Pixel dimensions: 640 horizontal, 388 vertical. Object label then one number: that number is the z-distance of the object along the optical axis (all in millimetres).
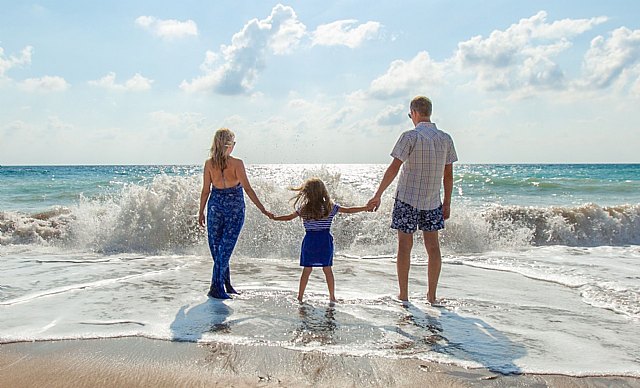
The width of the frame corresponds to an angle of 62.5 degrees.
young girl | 5145
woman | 5422
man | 5031
